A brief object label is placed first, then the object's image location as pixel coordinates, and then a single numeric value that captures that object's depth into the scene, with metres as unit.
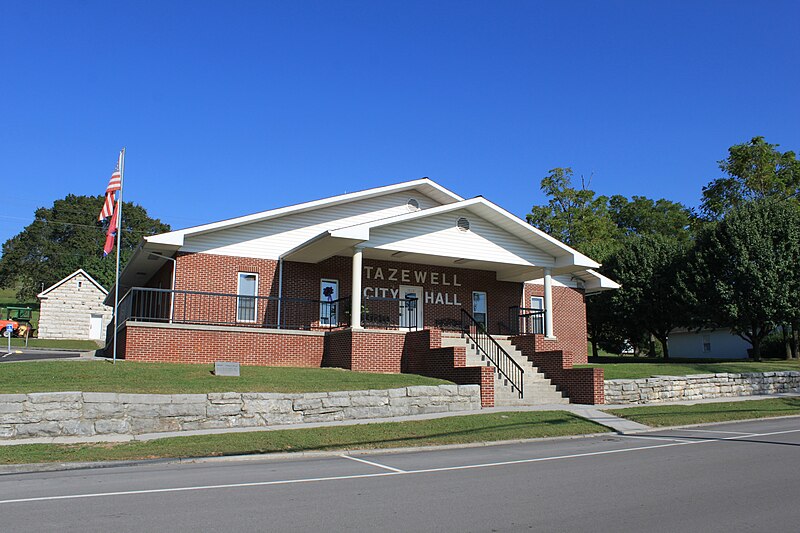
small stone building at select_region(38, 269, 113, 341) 52.00
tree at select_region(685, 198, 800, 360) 30.97
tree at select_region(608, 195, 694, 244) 71.25
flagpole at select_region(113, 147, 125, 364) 19.80
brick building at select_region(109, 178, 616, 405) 20.52
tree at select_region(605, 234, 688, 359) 38.06
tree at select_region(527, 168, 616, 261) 56.34
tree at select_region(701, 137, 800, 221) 46.16
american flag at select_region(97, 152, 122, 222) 19.68
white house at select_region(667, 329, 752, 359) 45.53
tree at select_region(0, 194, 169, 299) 86.62
